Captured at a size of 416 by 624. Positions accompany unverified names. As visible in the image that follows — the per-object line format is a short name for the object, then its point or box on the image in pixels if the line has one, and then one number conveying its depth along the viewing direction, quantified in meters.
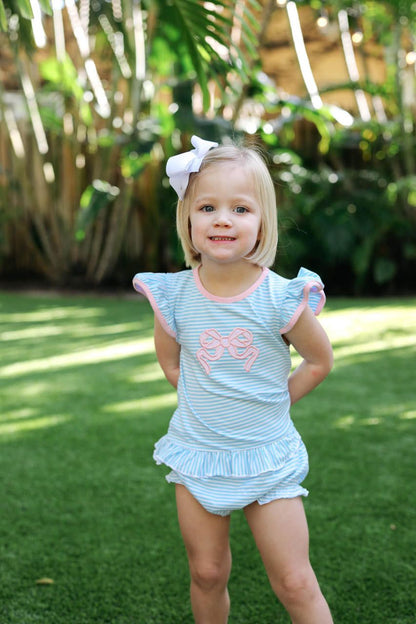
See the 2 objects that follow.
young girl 1.50
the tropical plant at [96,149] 7.29
